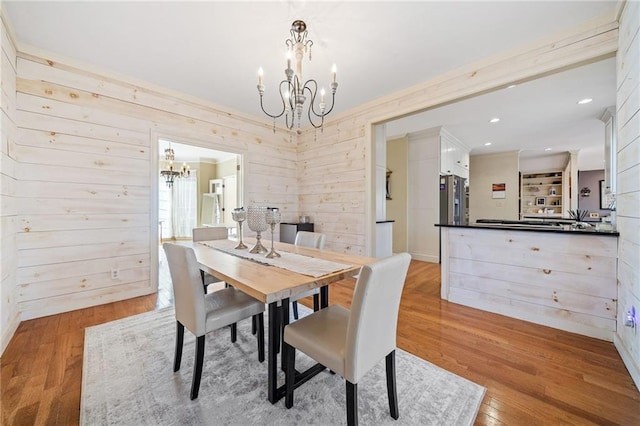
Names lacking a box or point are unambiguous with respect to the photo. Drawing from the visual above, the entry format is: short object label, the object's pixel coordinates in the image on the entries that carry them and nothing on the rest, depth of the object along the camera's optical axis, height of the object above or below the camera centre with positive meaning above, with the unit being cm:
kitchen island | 204 -56
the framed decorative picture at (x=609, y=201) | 223 +11
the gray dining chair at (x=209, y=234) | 268 -23
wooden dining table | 117 -34
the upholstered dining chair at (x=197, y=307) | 142 -59
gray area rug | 130 -104
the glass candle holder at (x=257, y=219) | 191 -5
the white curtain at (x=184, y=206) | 760 +18
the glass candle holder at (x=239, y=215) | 205 -2
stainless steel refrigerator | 480 +28
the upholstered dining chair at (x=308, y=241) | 235 -27
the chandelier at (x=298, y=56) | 173 +118
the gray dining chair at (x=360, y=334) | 106 -60
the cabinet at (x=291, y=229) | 412 -28
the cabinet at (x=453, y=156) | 485 +120
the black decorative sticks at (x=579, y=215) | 304 -3
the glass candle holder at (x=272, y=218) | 185 -4
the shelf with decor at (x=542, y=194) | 739 +56
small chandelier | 552 +97
